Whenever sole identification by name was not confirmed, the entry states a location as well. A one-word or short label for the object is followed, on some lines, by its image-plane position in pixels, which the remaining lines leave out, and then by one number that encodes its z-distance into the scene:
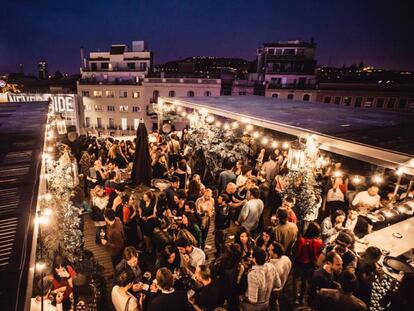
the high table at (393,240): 5.24
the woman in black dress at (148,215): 5.49
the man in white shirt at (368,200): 6.16
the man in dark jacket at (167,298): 3.18
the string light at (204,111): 10.34
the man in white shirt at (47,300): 3.45
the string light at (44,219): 3.67
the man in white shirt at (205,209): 5.70
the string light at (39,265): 3.12
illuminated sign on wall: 28.23
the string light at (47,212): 3.94
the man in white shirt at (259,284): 3.74
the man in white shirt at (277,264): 4.16
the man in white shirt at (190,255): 4.24
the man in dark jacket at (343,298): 3.47
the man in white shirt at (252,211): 5.82
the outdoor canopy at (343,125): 4.95
